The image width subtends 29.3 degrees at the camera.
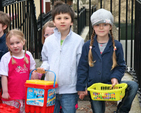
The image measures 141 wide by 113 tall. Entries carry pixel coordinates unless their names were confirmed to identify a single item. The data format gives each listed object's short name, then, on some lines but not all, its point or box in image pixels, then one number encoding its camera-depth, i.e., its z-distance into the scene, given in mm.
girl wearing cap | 3105
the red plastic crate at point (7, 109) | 3217
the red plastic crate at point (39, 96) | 3029
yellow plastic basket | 2855
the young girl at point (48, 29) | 4180
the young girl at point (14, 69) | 3428
